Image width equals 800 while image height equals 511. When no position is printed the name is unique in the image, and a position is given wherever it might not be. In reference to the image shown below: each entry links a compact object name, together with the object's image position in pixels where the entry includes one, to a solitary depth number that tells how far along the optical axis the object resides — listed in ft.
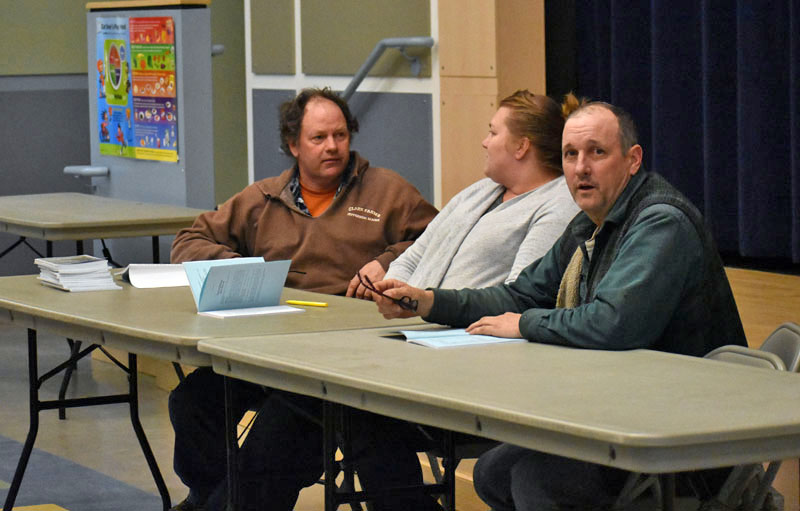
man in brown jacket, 20.94
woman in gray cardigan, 17.50
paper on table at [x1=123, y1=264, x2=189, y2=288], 19.34
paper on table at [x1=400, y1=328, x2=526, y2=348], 14.21
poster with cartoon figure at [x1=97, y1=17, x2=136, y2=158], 32.14
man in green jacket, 12.99
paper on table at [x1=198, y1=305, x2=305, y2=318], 16.58
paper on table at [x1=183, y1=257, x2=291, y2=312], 16.50
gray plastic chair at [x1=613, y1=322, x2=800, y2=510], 12.45
